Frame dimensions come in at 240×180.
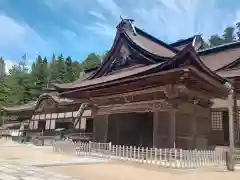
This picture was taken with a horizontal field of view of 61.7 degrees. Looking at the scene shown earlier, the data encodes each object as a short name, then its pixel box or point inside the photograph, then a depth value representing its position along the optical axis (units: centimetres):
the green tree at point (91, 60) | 6080
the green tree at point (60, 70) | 5529
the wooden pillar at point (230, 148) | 832
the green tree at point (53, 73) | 5390
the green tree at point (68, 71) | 5341
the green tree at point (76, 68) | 5503
